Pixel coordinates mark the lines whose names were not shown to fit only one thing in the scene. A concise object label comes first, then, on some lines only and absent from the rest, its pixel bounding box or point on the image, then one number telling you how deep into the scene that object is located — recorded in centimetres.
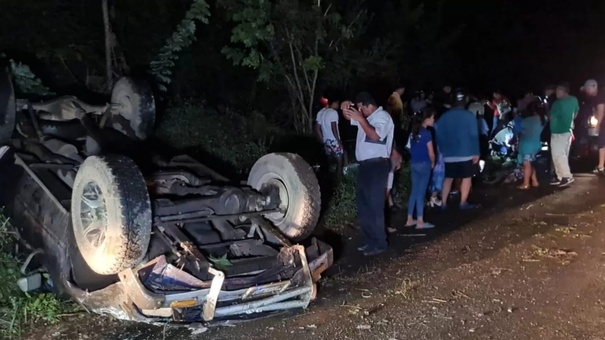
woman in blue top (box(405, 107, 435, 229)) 810
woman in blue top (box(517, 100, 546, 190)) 1054
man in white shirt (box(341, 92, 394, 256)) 699
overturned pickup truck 488
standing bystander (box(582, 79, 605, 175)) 1138
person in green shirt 1062
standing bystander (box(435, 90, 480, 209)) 880
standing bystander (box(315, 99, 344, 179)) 971
